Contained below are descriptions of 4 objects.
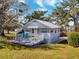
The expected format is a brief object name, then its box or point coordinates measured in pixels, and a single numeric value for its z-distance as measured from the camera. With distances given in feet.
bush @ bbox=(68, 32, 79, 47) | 27.41
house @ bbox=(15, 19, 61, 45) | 32.25
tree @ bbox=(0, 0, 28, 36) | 25.67
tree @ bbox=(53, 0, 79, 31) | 46.18
